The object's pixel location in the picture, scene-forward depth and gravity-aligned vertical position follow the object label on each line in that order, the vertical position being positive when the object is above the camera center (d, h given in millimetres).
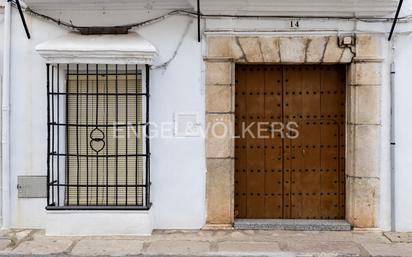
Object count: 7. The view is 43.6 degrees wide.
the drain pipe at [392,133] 6824 -48
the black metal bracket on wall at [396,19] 6520 +1424
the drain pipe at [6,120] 6914 +109
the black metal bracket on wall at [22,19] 6738 +1436
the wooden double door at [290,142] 7172 -178
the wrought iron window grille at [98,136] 7027 -106
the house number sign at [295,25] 6871 +1387
